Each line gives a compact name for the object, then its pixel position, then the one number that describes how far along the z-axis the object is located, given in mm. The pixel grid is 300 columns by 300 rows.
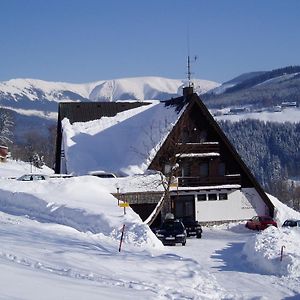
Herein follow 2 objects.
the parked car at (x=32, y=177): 37281
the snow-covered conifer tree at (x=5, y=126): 103600
